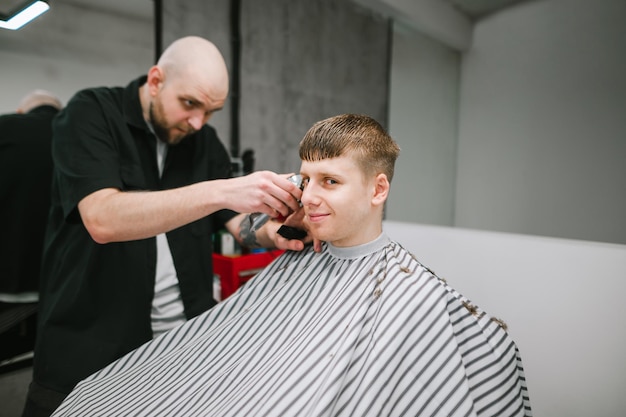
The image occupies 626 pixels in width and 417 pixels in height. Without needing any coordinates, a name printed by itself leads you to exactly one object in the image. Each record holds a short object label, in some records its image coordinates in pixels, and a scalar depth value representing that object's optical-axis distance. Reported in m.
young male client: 1.02
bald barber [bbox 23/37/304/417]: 1.24
